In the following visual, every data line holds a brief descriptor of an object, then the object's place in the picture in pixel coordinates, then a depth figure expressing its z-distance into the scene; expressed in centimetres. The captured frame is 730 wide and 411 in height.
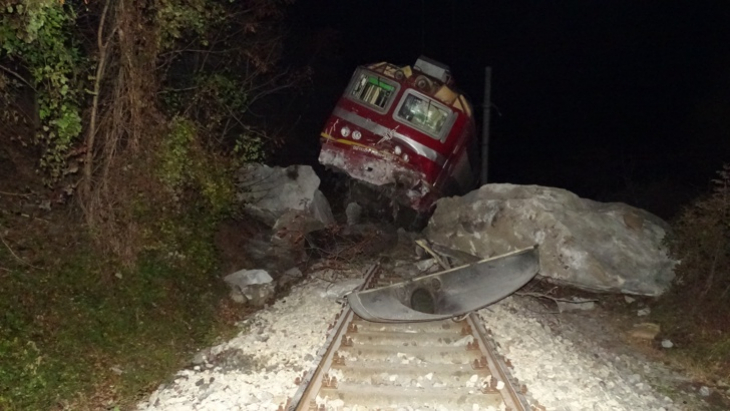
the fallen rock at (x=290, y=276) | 867
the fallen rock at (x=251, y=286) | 790
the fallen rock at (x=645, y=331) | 707
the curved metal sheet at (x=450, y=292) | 673
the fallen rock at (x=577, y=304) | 810
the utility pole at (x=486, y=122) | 1527
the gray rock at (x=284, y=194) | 1093
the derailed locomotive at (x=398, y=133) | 1204
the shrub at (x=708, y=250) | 762
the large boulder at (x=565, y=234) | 872
